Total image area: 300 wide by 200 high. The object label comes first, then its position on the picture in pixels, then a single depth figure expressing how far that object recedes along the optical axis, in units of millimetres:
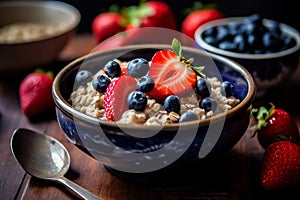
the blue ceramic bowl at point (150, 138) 804
